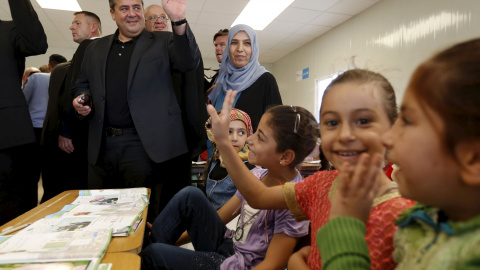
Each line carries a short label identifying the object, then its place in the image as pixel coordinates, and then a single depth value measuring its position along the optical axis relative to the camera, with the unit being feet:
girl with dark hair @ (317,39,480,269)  1.40
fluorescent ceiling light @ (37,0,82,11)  16.88
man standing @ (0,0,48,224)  5.96
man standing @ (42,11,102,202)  7.30
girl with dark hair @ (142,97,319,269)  3.32
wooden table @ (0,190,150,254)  2.83
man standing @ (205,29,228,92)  9.78
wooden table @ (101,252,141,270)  2.43
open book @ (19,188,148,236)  3.17
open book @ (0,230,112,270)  2.43
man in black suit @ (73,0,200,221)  6.00
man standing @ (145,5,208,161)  6.54
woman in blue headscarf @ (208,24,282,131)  7.16
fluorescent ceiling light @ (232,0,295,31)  16.33
